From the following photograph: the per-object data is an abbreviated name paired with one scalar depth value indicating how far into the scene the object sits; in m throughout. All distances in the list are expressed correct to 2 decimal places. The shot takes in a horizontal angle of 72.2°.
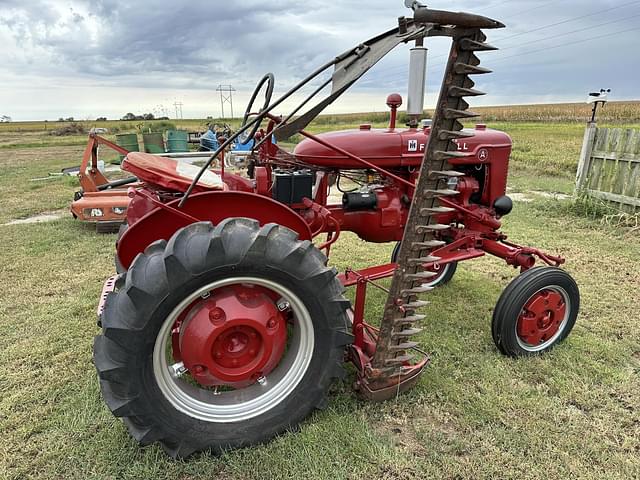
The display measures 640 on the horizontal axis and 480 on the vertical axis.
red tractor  1.90
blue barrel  16.68
